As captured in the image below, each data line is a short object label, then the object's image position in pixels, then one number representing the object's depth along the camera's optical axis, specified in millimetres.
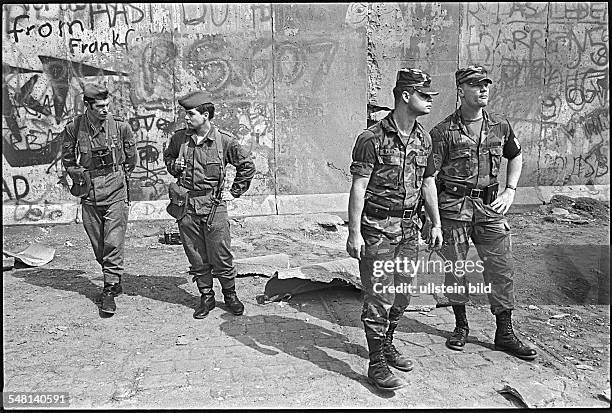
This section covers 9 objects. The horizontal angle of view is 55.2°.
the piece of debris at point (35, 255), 7113
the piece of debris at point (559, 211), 9586
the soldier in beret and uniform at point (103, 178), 5613
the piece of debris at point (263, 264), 6684
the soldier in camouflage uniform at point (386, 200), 4121
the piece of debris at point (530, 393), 3996
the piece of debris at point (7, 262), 6939
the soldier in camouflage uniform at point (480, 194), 4688
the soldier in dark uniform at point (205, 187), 5316
